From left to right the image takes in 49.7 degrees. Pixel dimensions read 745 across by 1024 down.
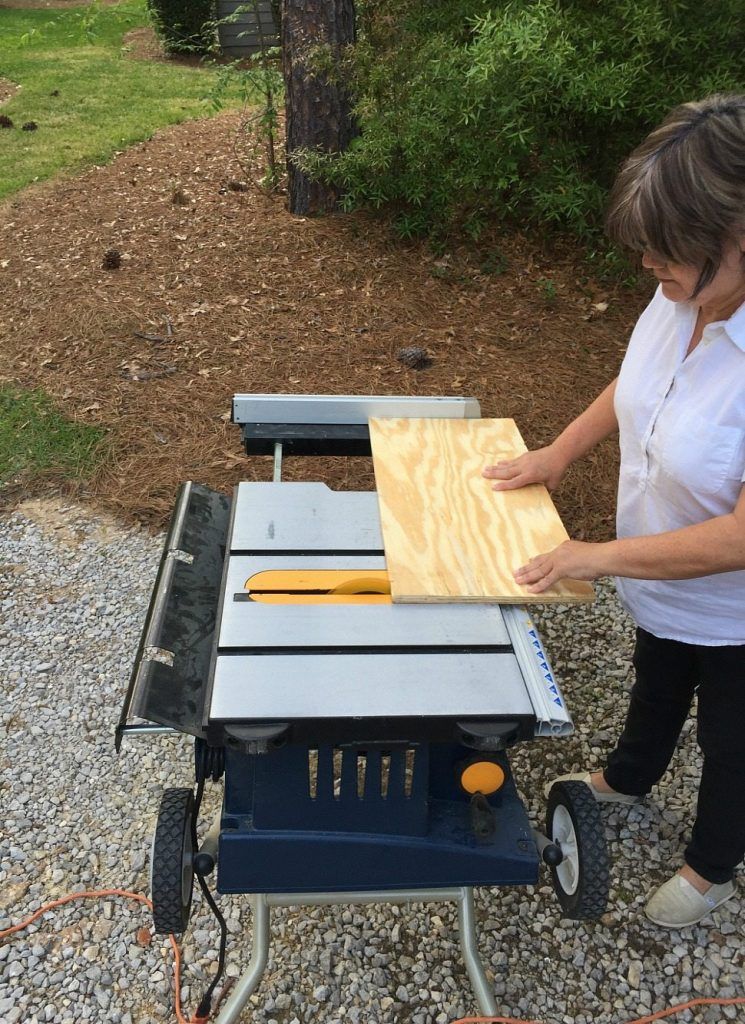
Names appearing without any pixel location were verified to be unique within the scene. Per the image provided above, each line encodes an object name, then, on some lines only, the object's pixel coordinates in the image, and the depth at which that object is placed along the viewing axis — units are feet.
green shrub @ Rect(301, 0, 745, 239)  12.98
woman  4.39
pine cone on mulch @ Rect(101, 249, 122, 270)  18.03
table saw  5.00
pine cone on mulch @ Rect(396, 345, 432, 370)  14.94
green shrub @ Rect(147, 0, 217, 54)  40.68
